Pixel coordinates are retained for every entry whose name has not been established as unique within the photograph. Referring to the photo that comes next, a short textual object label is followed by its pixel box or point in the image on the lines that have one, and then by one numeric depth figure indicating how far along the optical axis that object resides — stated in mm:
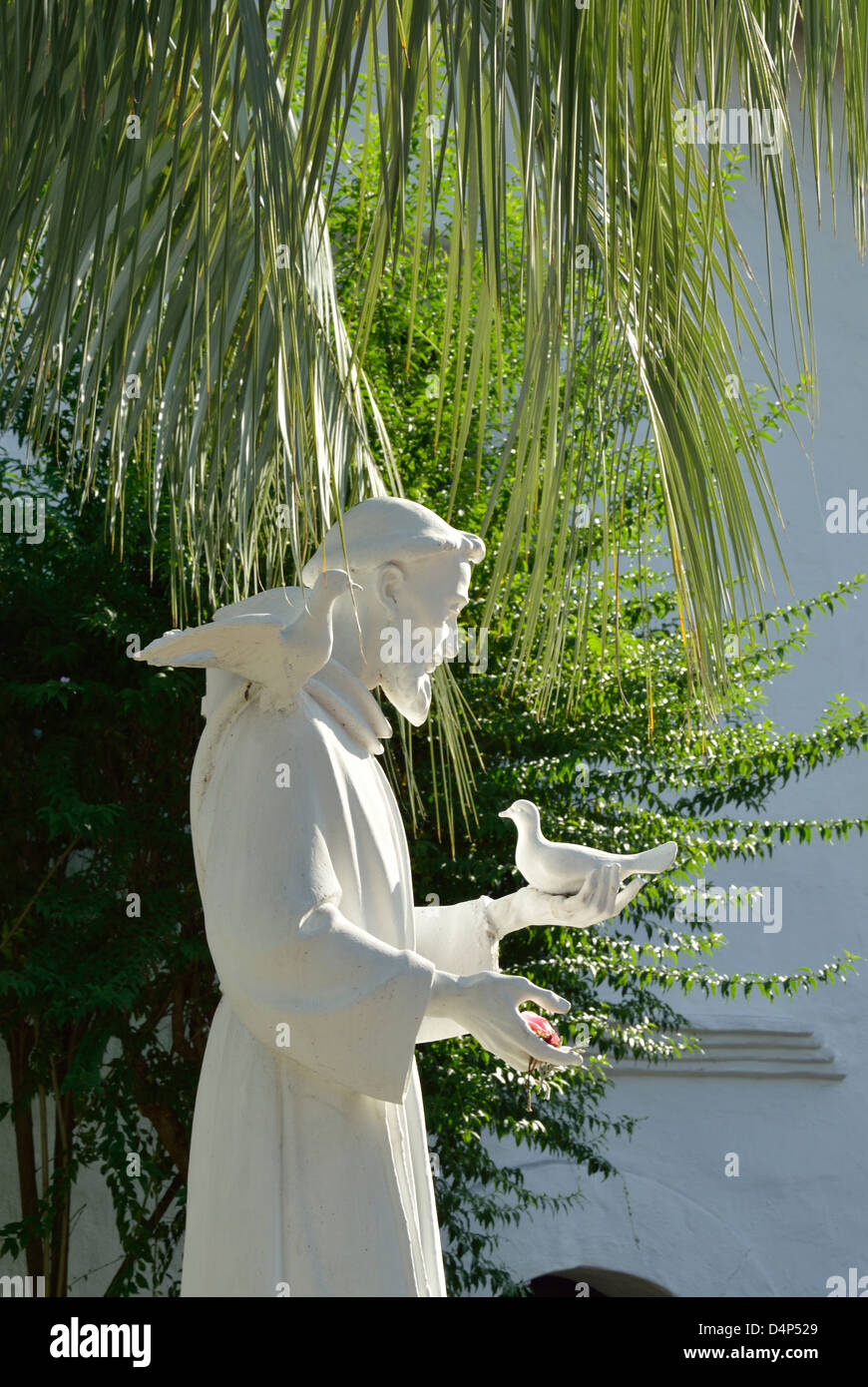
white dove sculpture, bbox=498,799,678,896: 5324
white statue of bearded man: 4966
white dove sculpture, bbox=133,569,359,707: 5076
